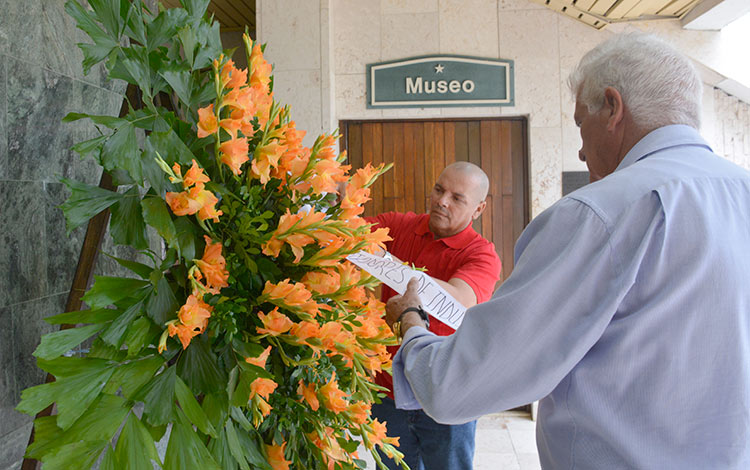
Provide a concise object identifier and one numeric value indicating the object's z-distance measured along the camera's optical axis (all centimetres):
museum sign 390
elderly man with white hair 80
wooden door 405
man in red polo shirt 206
